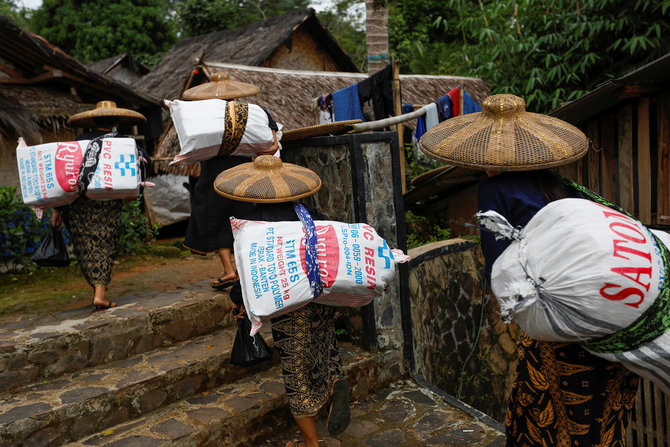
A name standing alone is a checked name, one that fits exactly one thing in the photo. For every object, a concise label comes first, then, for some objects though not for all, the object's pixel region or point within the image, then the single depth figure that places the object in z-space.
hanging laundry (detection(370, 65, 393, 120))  7.86
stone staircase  3.30
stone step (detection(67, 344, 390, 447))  3.29
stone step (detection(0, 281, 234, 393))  3.71
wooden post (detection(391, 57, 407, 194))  7.77
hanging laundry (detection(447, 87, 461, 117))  8.00
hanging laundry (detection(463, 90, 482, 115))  8.38
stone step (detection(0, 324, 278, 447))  3.19
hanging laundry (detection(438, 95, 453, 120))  7.87
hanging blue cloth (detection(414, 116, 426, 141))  7.98
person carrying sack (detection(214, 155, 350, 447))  3.11
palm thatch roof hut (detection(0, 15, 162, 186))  6.56
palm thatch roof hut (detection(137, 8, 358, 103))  12.87
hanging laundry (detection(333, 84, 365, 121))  8.07
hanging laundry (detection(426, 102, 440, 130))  7.62
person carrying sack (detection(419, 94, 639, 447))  2.36
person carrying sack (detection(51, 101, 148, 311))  4.60
